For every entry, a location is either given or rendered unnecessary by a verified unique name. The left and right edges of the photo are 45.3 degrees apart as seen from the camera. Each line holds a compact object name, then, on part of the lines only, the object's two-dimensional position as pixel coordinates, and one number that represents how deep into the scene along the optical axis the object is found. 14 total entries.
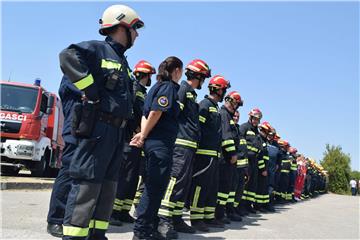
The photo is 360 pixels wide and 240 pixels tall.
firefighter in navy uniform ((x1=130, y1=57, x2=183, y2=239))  4.54
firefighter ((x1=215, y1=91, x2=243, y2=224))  7.05
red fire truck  11.27
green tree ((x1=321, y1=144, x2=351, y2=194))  55.46
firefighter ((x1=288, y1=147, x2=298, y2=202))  15.14
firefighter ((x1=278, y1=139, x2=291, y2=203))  13.63
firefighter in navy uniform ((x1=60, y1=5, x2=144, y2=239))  3.21
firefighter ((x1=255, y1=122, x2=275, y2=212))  9.83
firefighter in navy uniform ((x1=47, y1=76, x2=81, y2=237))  4.57
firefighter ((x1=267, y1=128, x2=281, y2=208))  11.70
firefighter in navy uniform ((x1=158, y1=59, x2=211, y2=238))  5.39
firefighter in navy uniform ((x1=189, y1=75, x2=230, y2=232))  6.14
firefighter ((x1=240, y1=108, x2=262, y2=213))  9.35
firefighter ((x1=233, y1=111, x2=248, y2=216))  8.11
